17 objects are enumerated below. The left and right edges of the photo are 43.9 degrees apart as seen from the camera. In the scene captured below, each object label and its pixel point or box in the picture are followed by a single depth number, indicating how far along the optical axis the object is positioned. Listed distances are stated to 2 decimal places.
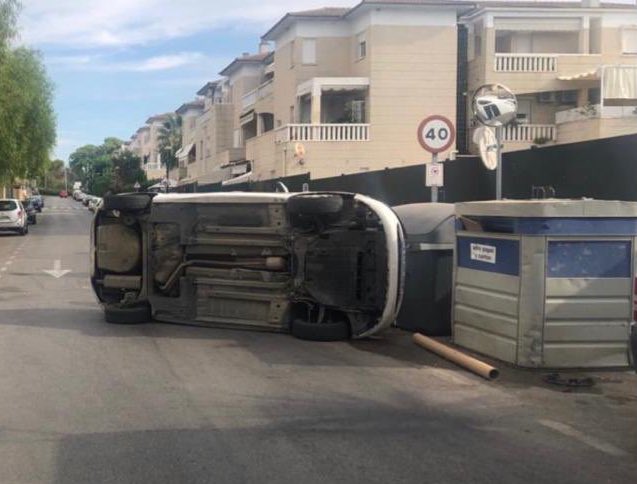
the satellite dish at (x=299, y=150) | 31.47
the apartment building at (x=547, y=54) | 32.38
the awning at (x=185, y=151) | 67.31
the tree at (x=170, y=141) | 84.00
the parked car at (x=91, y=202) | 71.80
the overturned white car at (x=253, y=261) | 8.88
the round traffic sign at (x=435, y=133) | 11.89
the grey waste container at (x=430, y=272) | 9.35
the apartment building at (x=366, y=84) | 32.12
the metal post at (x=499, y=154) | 10.34
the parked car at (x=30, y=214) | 43.66
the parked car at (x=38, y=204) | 60.55
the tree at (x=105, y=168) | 101.44
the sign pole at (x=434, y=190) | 12.08
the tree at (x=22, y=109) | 29.25
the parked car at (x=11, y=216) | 31.88
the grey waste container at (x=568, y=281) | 7.44
